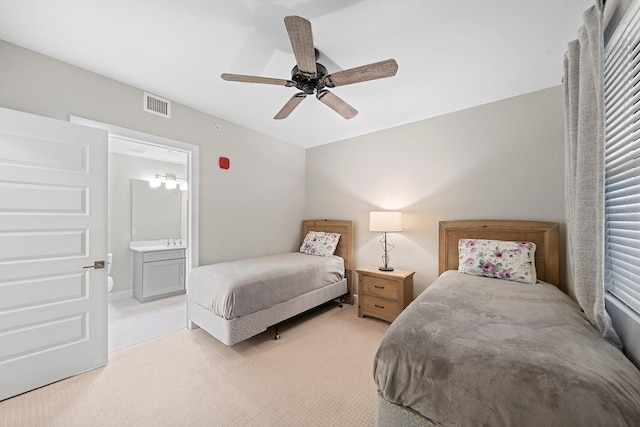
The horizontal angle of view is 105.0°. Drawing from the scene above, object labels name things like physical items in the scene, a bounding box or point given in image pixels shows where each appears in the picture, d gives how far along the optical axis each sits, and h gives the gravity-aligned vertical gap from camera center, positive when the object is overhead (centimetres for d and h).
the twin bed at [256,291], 227 -85
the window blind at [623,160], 115 +28
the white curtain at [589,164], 124 +27
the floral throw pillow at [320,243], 381 -50
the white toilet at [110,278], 342 -99
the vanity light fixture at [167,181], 443 +56
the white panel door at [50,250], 176 -30
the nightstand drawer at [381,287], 294 -92
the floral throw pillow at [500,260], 225 -46
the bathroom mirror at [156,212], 424 -1
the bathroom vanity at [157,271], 377 -95
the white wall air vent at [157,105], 259 +116
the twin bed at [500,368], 84 -61
